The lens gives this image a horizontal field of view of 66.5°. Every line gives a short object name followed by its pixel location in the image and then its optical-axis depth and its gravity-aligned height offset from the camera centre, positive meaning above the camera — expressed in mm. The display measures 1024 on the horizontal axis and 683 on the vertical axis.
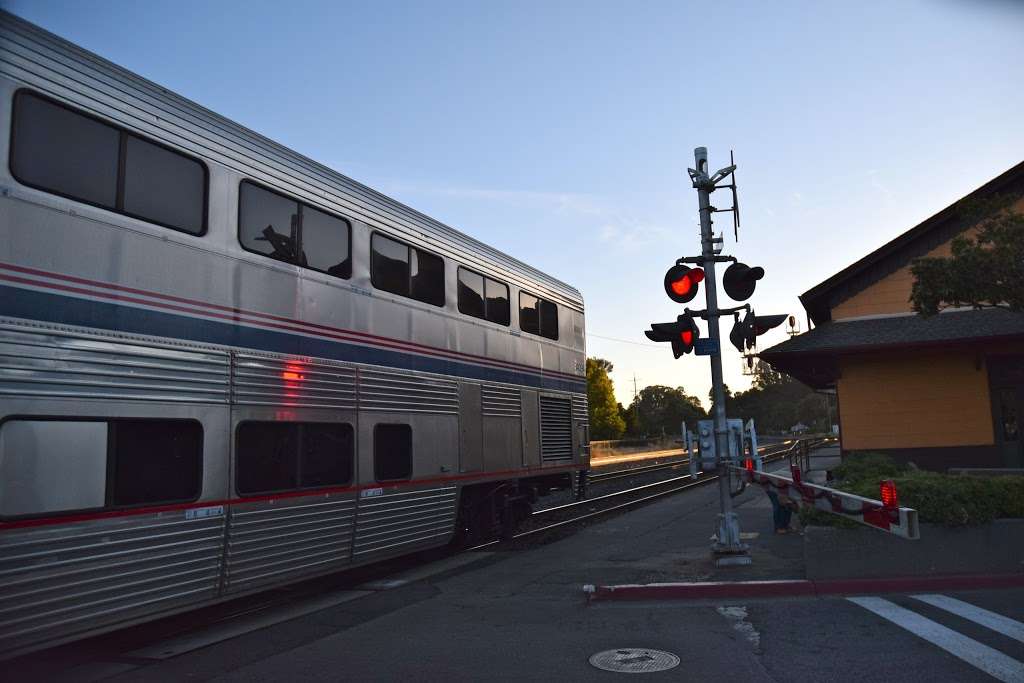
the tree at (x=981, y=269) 11320 +2367
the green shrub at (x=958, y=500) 8156 -757
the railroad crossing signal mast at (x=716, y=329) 9398 +1260
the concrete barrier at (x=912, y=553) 8109 -1288
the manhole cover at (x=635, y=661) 5840 -1727
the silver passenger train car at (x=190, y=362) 5582 +755
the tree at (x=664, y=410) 105875 +3587
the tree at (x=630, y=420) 93756 +1764
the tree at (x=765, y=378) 142750 +9996
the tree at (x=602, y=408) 78250 +2784
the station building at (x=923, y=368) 16531 +1327
